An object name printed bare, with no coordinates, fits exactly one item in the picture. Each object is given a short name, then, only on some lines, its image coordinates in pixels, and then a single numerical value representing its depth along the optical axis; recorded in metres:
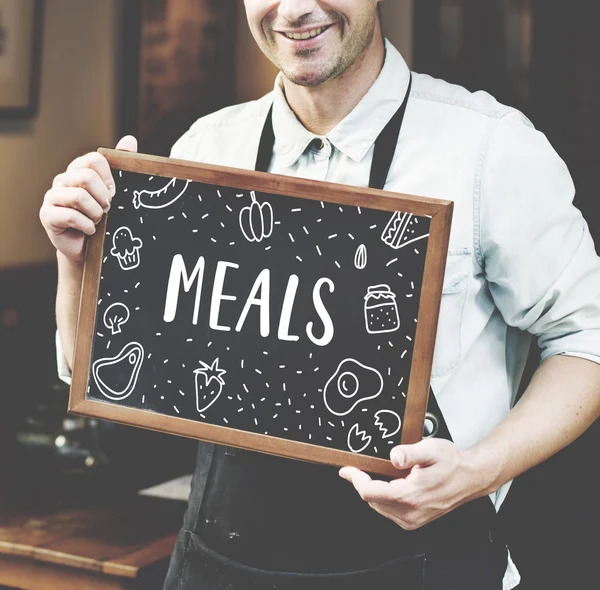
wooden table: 2.05
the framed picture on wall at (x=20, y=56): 3.38
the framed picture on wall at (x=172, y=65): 4.14
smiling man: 1.73
